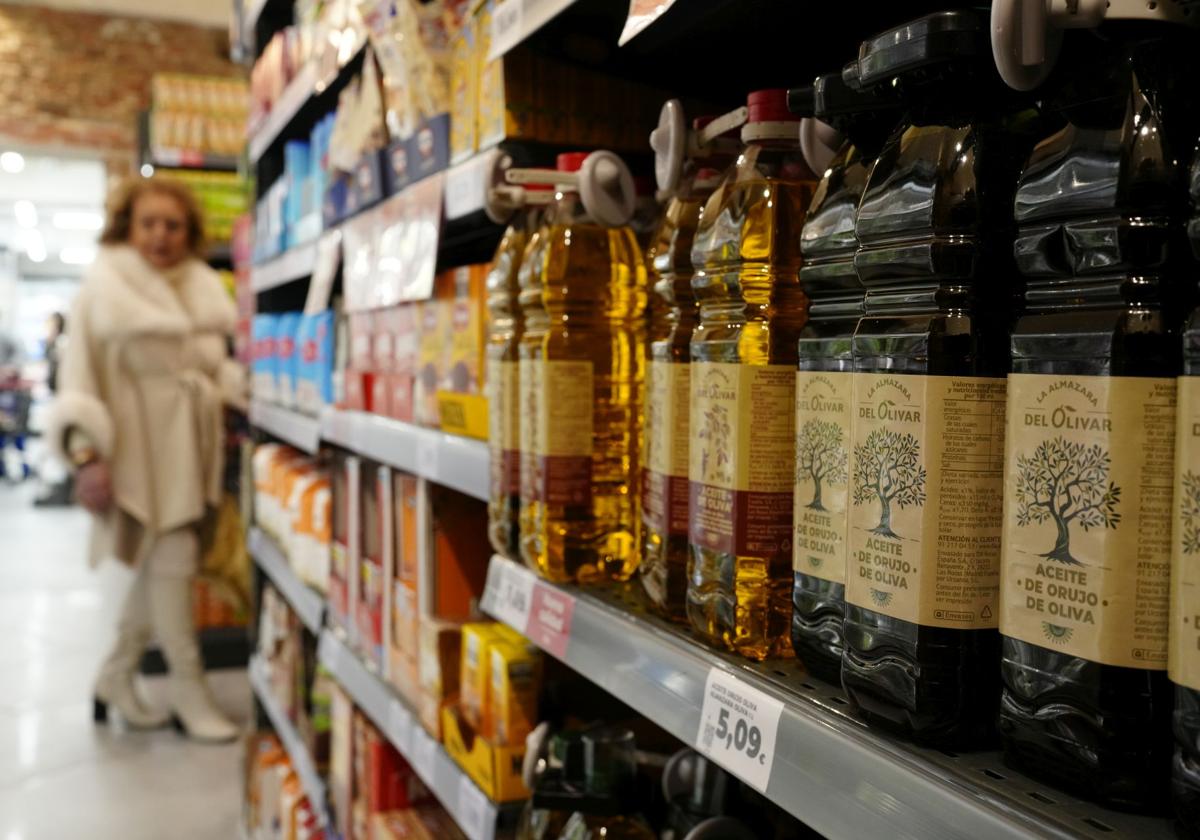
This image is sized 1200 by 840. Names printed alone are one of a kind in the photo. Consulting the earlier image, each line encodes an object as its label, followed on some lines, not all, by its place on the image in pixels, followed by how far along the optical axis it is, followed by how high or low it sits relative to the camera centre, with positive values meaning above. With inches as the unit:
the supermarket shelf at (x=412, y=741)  50.8 -22.0
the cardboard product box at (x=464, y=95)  55.4 +14.0
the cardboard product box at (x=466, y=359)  57.2 +0.0
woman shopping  150.6 -8.7
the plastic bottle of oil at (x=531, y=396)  43.0 -1.5
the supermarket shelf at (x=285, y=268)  101.9 +9.6
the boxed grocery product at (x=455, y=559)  64.3 -12.1
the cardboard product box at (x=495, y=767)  50.3 -19.6
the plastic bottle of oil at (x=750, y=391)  30.7 -0.9
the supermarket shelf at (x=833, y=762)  20.2 -8.9
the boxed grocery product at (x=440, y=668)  59.8 -17.4
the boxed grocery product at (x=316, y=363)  97.1 -0.4
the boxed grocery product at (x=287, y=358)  112.0 +0.1
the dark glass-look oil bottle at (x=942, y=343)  22.7 +0.4
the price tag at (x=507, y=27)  43.2 +13.8
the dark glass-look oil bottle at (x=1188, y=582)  18.1 -3.8
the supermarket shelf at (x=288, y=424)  93.6 -6.6
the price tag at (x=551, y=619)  40.1 -10.1
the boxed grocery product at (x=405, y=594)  66.4 -15.0
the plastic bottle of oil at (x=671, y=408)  35.4 -1.6
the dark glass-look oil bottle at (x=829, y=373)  26.6 -0.3
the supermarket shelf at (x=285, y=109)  96.3 +25.0
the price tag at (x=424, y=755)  58.2 -22.0
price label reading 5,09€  26.9 -9.7
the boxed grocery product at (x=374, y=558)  72.3 -14.3
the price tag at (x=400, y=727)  62.6 -22.0
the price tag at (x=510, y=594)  44.3 -10.1
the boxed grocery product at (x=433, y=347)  62.9 +0.7
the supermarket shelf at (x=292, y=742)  89.7 -37.2
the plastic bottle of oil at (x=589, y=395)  41.9 -1.4
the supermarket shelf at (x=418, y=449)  52.9 -5.3
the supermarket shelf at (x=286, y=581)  91.4 -21.7
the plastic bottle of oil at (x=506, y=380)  46.7 -0.9
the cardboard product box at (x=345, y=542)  80.3 -14.4
